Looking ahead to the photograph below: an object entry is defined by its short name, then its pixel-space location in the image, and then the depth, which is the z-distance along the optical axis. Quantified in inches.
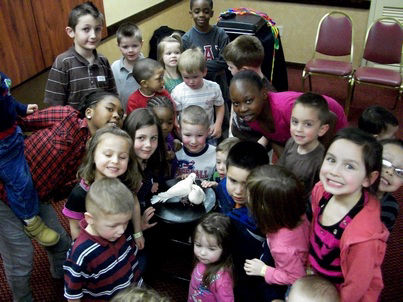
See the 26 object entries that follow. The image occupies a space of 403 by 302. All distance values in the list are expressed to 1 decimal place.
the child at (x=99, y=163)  67.2
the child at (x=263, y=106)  80.4
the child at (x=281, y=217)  57.1
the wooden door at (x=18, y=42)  96.7
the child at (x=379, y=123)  86.3
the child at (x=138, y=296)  45.8
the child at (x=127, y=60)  110.8
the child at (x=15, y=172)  64.7
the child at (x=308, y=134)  72.0
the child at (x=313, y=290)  52.5
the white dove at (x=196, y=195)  74.0
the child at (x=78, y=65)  92.0
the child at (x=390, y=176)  65.7
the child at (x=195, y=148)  86.7
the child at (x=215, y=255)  66.6
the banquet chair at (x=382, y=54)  154.5
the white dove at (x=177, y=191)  75.2
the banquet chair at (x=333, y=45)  163.6
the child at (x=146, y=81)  98.2
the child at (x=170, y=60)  114.0
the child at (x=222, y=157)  79.6
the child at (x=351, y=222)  50.3
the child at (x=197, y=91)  102.6
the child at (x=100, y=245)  59.2
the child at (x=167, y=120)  90.0
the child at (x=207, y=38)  126.7
